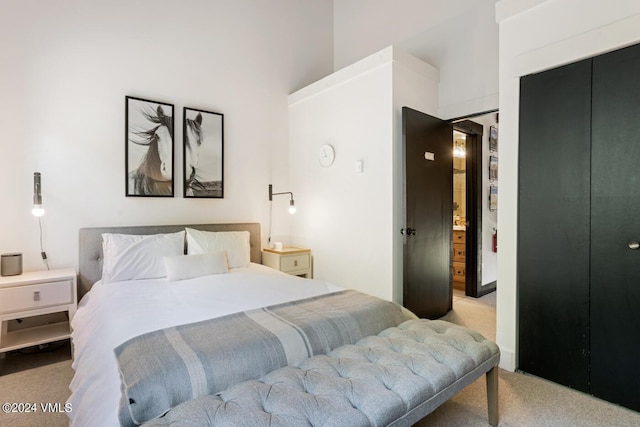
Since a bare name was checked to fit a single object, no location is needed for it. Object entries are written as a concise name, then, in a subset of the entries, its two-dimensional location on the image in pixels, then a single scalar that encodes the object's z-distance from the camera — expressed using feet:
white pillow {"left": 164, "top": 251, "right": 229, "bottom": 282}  8.76
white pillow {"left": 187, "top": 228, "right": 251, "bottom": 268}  10.00
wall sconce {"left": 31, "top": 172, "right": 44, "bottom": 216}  8.20
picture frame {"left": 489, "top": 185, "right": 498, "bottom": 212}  14.71
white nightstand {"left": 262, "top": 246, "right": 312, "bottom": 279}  11.93
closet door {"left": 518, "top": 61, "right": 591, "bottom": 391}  6.73
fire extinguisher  14.93
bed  4.14
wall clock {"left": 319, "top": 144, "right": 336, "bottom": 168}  11.92
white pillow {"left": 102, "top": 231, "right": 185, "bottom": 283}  8.68
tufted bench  3.62
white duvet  4.36
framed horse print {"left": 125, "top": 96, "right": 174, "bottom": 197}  10.07
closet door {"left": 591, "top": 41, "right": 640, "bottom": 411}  6.07
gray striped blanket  3.89
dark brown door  9.99
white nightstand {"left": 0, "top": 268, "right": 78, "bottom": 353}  7.48
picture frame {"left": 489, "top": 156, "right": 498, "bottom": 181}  14.87
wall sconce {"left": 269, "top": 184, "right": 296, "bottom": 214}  12.38
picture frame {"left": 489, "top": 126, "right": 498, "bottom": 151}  14.88
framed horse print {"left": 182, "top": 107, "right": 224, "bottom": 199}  11.13
